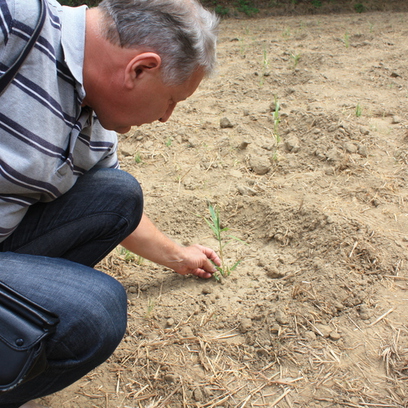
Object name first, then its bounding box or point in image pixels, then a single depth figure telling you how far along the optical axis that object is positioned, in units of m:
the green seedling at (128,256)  2.36
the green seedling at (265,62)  4.17
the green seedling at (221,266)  2.16
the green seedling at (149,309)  2.02
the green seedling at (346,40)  4.56
